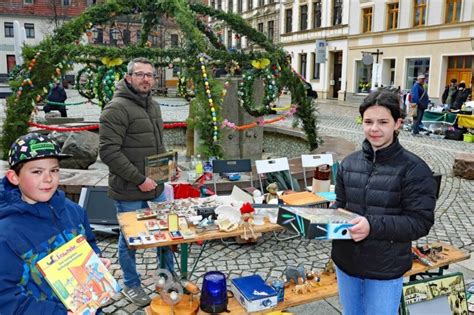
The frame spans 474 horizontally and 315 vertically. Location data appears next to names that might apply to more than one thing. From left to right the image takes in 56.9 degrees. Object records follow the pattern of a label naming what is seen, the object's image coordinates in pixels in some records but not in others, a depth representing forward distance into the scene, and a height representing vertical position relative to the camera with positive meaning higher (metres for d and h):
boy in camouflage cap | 1.88 -0.66
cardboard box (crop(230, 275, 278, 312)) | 3.12 -1.53
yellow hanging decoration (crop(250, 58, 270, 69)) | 7.16 +0.30
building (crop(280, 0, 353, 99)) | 30.11 +3.17
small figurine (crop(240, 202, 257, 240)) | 3.46 -1.11
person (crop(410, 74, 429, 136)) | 14.20 -0.48
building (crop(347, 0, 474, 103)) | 22.03 +2.27
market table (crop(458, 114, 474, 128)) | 13.34 -1.09
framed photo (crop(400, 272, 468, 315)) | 3.17 -1.55
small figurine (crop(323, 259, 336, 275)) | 3.81 -1.61
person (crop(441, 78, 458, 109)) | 17.34 -0.34
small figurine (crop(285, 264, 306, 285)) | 3.56 -1.56
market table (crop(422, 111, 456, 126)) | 14.41 -1.10
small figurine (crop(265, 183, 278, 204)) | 4.53 -1.16
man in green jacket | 3.65 -0.55
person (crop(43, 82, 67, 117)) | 15.19 -0.70
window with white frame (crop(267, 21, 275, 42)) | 39.08 +4.89
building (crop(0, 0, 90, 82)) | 44.03 +6.10
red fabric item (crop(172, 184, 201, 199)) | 4.84 -1.22
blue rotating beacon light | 3.08 -1.49
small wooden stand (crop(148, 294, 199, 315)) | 3.11 -1.62
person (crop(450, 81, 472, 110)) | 16.22 -0.46
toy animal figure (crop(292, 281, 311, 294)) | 3.44 -1.61
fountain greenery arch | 6.18 +0.32
